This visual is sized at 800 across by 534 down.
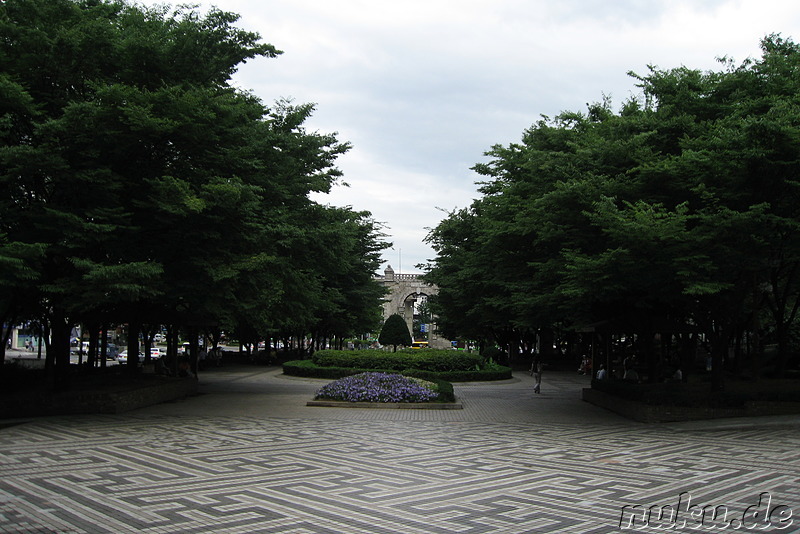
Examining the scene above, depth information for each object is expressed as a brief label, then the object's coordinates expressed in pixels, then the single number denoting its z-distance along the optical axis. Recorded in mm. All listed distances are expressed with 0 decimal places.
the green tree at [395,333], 47000
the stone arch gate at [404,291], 104250
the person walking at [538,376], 27252
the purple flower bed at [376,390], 21891
